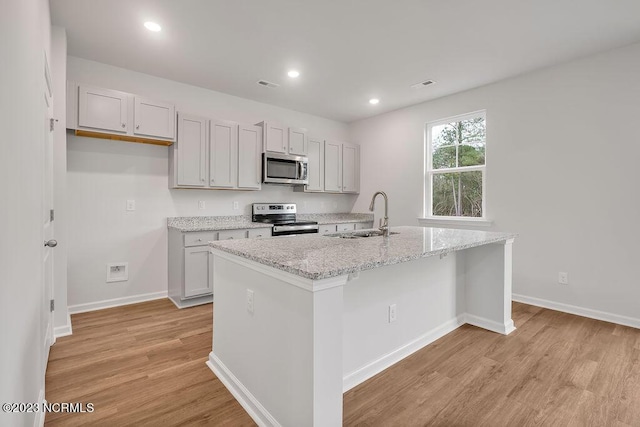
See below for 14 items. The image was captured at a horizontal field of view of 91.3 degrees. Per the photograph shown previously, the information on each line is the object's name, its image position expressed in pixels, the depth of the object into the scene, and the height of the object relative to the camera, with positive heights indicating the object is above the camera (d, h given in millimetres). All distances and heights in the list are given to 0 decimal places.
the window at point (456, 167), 4113 +629
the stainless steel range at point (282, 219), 4098 -104
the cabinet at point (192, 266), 3346 -598
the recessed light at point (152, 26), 2594 +1563
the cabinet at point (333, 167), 4934 +754
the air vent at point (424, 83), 3803 +1594
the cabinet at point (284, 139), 4273 +1039
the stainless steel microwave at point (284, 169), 4262 +611
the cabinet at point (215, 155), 3596 +692
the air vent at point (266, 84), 3812 +1595
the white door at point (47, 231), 2000 -149
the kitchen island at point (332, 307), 1369 -598
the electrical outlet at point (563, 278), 3342 -708
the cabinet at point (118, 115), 2951 +974
